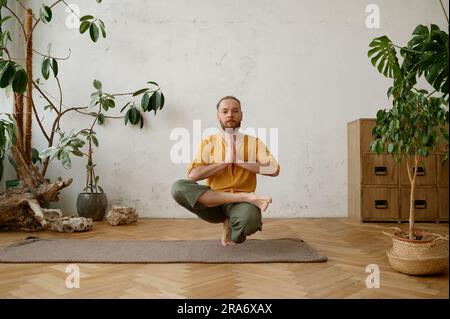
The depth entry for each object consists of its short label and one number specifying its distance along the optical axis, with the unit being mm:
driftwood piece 2914
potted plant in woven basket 1681
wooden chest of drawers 3301
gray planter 3400
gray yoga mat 1969
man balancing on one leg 2066
